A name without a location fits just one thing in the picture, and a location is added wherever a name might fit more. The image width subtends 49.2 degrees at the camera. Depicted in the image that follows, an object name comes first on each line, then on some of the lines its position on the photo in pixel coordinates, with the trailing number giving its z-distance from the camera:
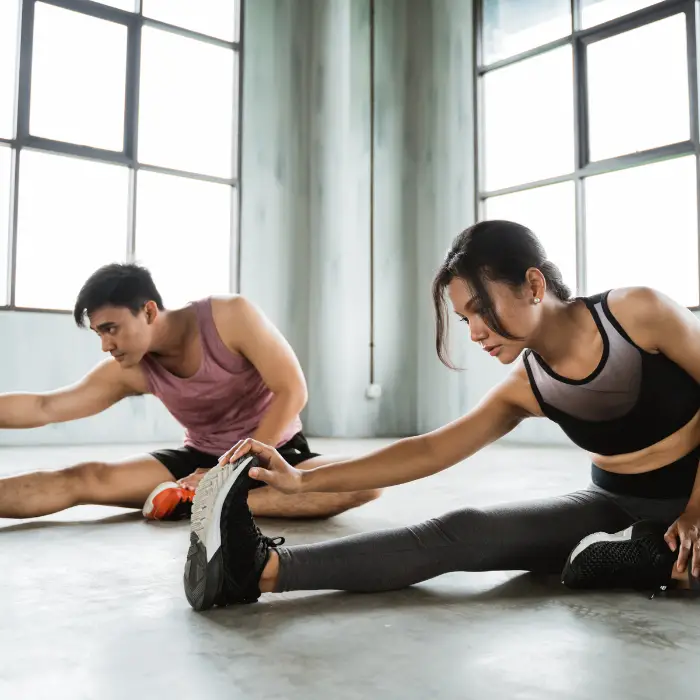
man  2.08
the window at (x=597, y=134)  4.81
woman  1.28
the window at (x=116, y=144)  5.12
